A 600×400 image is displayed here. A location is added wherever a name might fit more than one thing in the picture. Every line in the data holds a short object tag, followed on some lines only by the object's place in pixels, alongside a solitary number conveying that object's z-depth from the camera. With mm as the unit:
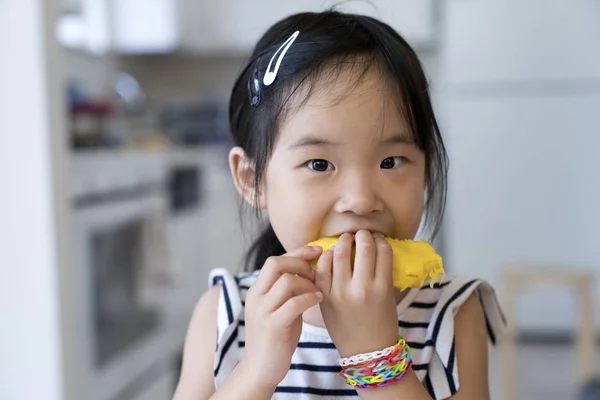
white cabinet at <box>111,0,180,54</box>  3576
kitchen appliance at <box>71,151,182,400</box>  1826
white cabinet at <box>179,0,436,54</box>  3689
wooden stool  2420
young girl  681
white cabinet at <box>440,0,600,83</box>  3094
